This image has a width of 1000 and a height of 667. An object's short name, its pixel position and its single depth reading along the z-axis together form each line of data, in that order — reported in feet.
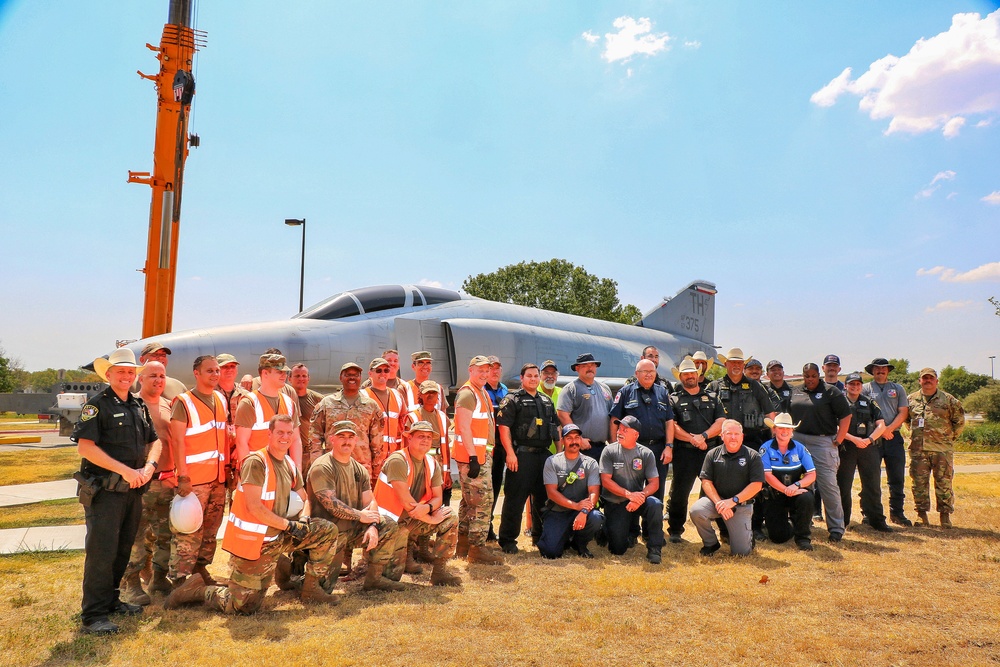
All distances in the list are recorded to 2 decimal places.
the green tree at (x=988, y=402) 91.61
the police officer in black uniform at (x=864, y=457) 25.12
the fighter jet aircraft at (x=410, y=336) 34.17
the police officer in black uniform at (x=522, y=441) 21.06
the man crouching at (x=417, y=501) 16.29
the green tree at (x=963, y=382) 193.77
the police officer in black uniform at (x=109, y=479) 13.19
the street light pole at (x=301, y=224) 67.47
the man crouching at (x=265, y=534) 13.75
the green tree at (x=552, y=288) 154.10
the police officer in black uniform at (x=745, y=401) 24.50
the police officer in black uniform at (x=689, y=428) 23.30
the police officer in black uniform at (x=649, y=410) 22.93
